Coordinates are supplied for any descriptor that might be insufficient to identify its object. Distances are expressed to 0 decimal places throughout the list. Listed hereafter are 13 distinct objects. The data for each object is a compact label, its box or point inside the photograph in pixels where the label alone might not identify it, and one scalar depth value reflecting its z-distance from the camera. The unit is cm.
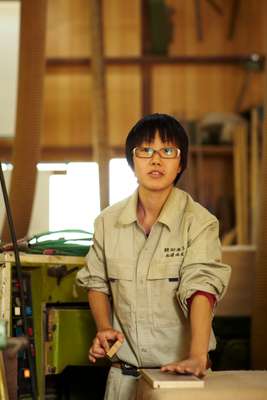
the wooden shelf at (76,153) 1137
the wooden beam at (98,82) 616
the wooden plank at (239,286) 509
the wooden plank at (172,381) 259
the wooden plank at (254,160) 1011
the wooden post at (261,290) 456
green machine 353
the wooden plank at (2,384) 255
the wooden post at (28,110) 482
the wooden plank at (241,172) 1039
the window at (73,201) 982
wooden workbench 252
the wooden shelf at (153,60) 1153
